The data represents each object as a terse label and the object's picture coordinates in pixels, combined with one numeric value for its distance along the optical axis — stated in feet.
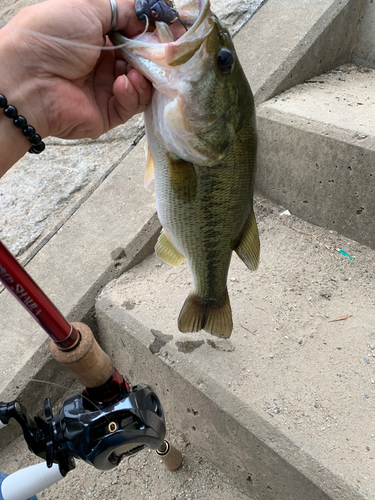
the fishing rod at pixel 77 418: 0.92
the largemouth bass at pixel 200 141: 0.87
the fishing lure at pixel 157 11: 0.85
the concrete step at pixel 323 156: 1.70
